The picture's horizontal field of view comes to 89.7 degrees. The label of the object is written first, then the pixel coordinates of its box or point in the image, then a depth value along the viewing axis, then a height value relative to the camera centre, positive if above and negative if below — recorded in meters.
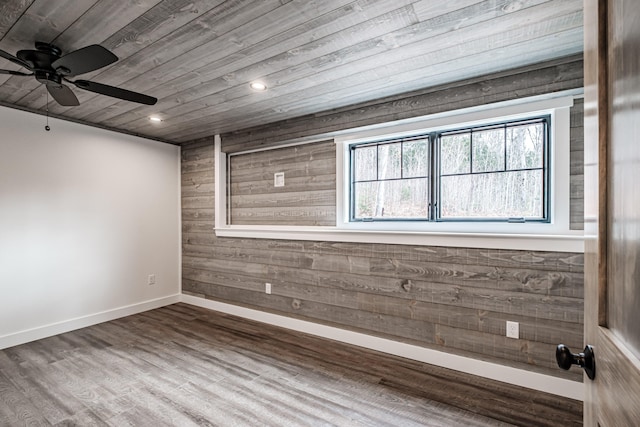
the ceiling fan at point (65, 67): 1.74 +0.86
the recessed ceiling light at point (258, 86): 2.60 +1.04
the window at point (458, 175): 2.45 +0.31
